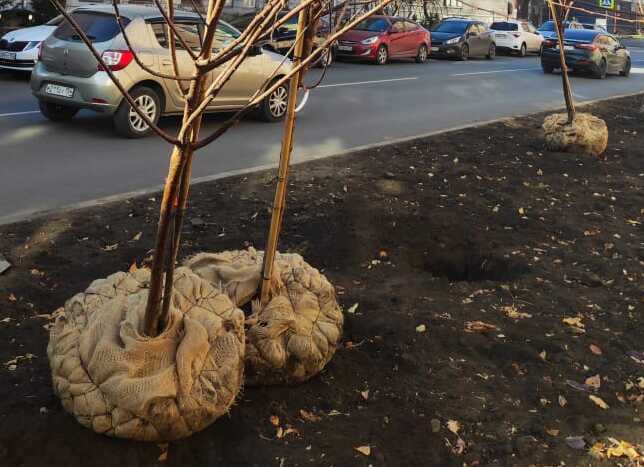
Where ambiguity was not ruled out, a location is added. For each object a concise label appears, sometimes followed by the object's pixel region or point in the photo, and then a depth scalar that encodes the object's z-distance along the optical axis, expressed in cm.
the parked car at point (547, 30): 3291
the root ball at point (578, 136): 950
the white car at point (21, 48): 1502
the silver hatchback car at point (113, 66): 1009
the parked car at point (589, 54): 2341
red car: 2342
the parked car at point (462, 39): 2805
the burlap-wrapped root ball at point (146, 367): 292
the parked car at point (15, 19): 1954
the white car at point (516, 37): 3272
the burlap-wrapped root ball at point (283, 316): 352
